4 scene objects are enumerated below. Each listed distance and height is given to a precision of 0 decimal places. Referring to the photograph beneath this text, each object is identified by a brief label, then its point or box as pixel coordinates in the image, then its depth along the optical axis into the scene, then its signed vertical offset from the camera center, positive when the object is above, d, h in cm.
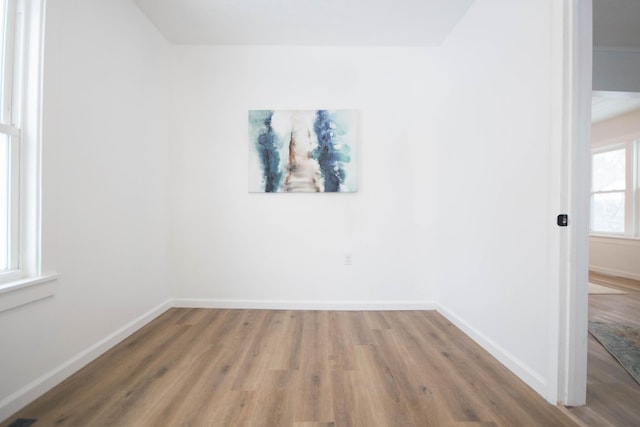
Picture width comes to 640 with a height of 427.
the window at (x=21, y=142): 148 +38
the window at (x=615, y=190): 452 +52
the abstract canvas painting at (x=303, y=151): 288 +68
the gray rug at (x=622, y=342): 188 -101
